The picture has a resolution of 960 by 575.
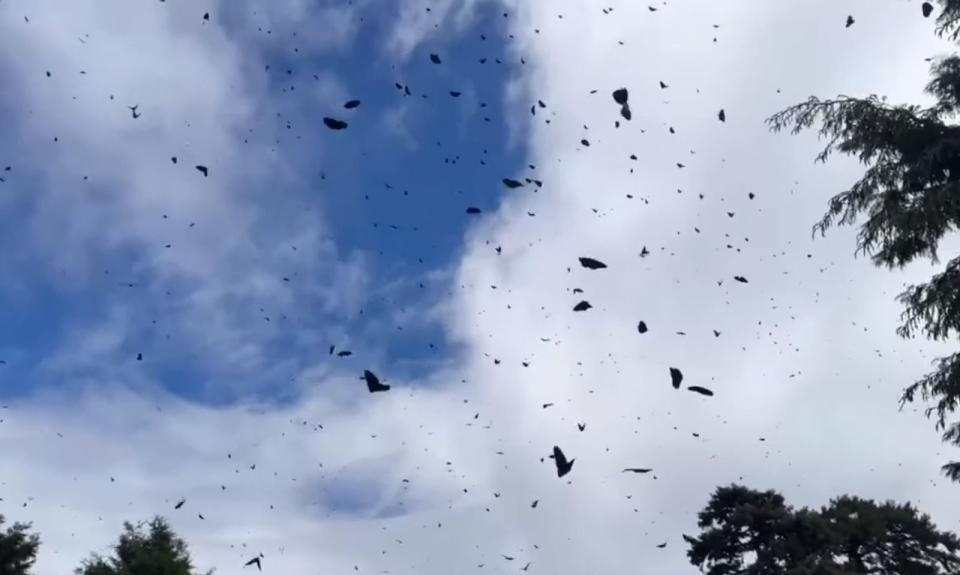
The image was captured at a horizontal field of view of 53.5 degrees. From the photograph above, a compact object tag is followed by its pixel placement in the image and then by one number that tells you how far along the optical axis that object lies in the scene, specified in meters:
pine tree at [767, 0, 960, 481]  16.83
